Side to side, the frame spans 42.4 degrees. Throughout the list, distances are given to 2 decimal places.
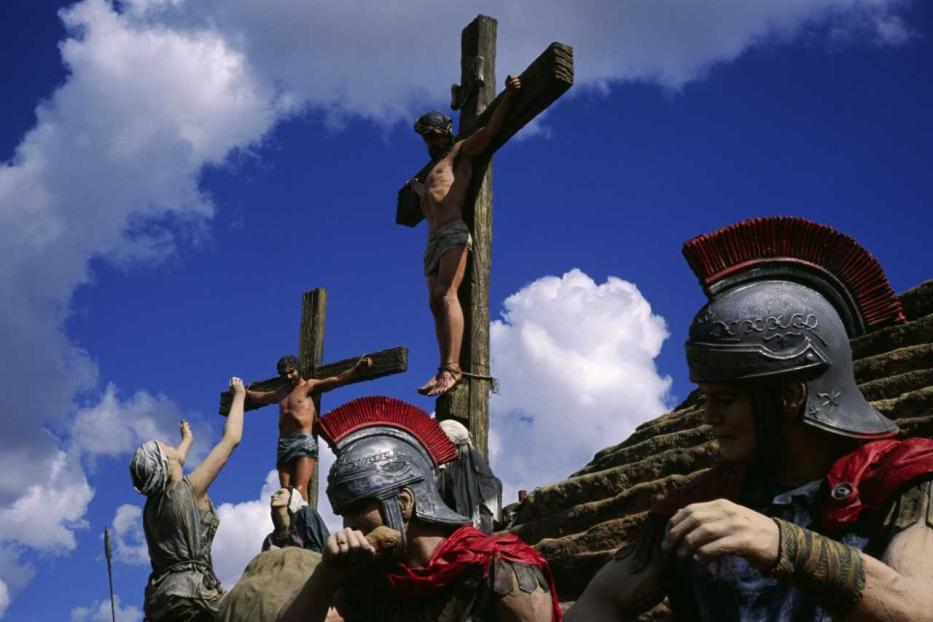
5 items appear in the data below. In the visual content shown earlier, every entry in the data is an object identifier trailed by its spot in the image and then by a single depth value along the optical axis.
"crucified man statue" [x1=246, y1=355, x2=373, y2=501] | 10.98
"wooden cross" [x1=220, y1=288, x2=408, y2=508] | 11.08
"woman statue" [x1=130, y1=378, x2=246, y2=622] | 6.66
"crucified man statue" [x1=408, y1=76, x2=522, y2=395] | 7.57
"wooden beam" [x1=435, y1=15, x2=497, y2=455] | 7.36
